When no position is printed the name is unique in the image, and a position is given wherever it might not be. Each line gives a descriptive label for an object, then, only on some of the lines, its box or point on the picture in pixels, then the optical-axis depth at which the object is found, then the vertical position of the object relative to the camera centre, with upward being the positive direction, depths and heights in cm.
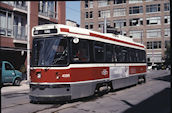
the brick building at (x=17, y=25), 2117 +362
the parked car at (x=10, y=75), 1606 -116
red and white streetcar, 837 -15
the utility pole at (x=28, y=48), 1811 +95
